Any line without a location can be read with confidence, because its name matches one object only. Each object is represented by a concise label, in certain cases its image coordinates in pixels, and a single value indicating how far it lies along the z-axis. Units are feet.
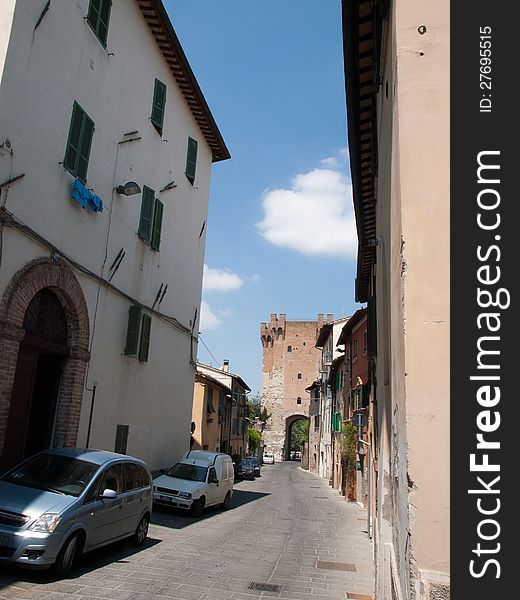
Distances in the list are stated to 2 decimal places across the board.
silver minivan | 21.62
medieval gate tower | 242.37
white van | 47.24
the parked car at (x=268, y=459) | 220.43
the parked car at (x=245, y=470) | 114.73
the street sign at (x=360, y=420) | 49.49
